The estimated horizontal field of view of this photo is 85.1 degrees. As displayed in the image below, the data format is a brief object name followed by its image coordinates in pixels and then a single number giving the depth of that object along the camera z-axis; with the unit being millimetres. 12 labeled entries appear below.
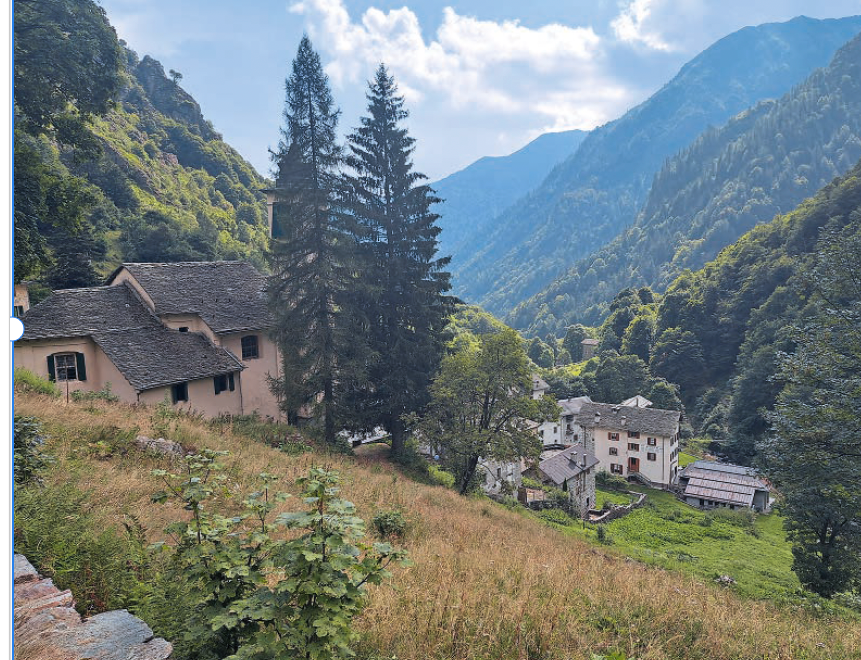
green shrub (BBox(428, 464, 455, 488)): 24725
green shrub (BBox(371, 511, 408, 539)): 9676
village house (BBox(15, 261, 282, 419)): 19891
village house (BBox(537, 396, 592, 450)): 65312
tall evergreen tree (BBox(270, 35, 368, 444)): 21328
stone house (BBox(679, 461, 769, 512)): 52188
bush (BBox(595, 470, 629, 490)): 57844
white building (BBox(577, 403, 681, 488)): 58688
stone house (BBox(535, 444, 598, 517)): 44281
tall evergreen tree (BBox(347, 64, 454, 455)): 25047
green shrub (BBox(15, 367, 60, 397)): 15010
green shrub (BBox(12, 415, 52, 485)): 7075
